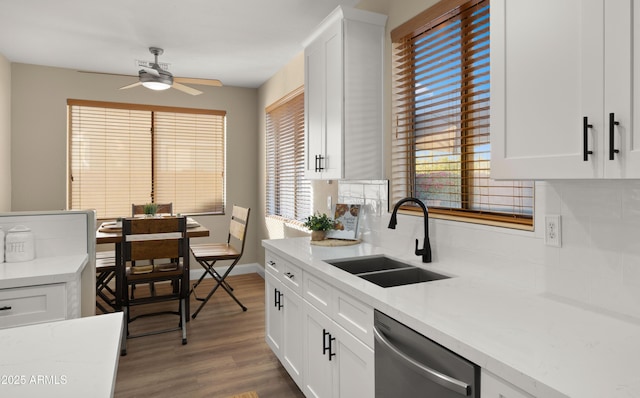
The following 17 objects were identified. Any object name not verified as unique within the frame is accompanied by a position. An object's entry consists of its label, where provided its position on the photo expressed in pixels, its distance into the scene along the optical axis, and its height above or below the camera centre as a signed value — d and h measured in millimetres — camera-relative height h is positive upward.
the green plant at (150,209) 3844 -116
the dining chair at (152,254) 2975 -442
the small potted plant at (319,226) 2703 -198
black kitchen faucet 1984 -163
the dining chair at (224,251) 3814 -555
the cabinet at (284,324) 2238 -798
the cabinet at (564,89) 1005 +318
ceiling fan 3367 +1063
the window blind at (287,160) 4070 +425
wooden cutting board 2573 -299
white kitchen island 836 -401
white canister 2080 -255
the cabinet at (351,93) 2436 +671
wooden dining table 3121 -317
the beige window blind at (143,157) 4566 +497
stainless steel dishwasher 1071 -515
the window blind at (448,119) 1833 +423
